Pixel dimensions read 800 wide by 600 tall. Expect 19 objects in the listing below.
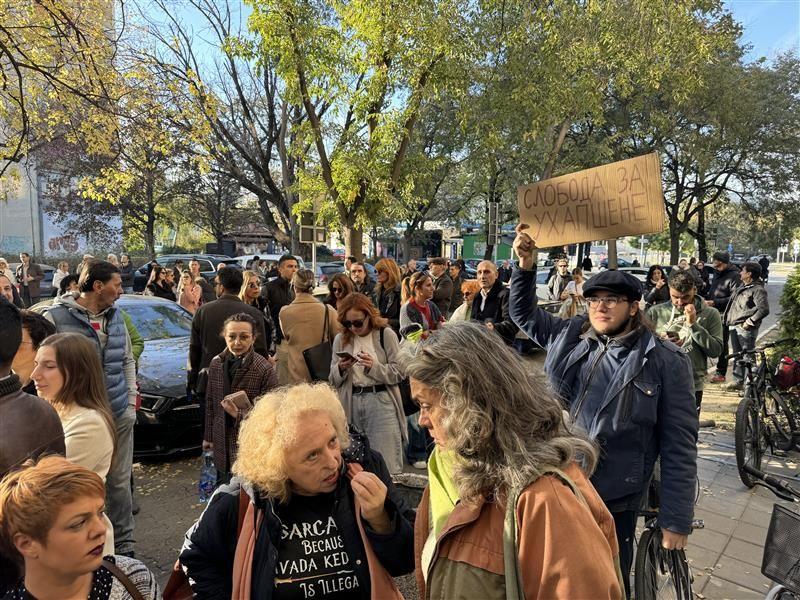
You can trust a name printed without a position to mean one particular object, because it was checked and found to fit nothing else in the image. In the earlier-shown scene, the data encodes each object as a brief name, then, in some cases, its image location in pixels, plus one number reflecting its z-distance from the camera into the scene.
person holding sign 2.38
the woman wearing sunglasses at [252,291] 6.16
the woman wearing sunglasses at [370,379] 3.85
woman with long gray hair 1.18
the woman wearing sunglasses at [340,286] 5.61
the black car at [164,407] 5.13
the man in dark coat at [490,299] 5.36
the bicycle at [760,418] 4.88
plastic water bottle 3.87
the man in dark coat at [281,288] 7.20
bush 6.36
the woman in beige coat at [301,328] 4.79
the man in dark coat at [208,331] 4.70
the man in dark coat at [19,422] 1.96
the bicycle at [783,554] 2.36
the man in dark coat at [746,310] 7.66
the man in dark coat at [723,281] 10.02
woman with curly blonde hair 1.82
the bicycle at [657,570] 2.73
